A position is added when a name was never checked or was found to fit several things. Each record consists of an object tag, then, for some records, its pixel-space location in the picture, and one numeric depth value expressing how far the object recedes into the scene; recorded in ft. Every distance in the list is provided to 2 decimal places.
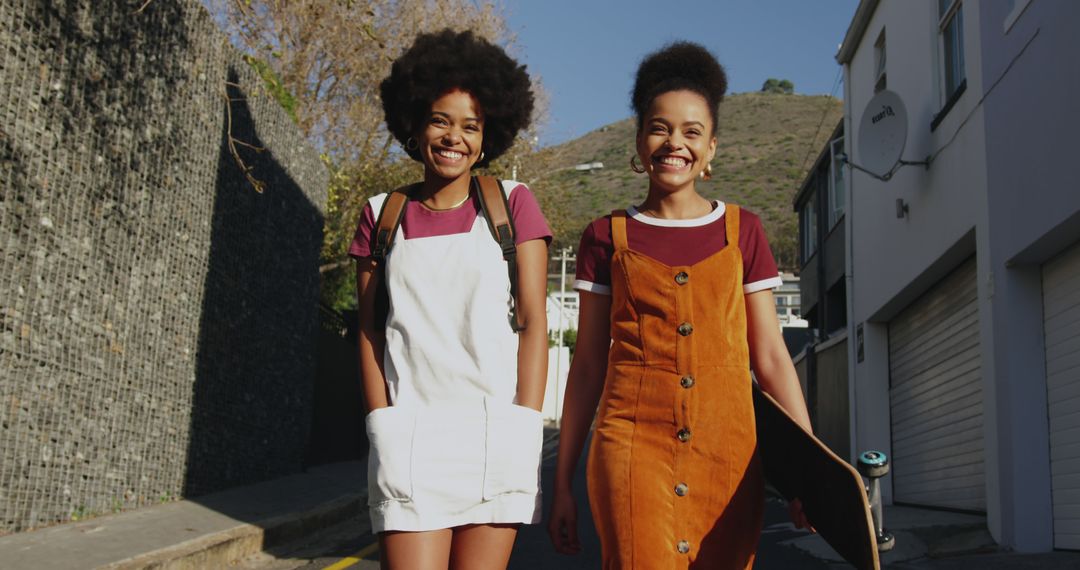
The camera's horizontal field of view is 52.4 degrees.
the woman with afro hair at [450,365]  9.35
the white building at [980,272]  27.78
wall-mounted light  44.37
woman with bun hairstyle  9.24
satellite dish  41.91
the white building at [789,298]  172.50
